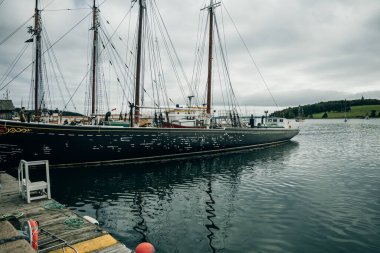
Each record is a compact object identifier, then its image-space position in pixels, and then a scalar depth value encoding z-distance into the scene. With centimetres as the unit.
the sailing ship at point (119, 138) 1780
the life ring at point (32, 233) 558
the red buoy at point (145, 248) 543
